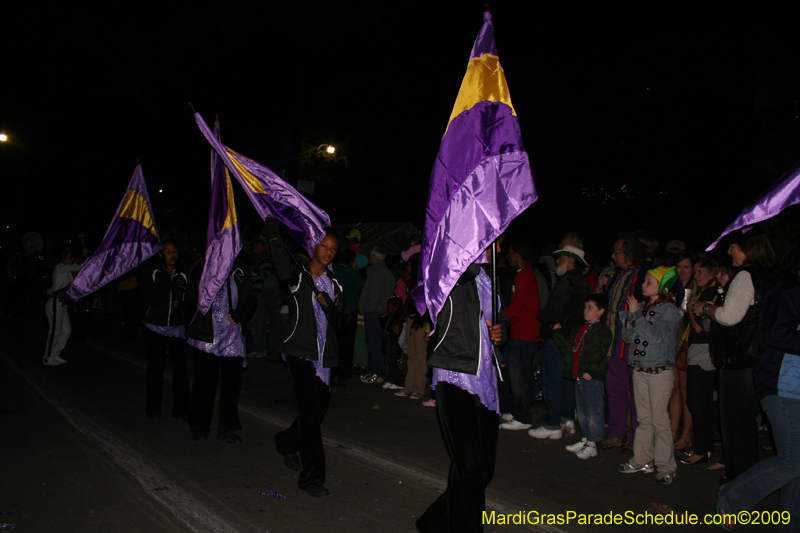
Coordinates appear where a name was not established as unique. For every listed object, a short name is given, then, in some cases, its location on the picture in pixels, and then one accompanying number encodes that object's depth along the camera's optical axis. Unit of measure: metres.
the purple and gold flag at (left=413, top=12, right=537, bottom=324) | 3.72
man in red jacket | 6.95
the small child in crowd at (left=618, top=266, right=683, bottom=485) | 5.28
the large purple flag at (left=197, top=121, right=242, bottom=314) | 6.11
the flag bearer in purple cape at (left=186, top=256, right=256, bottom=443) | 6.16
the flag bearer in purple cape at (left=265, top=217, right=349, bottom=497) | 4.75
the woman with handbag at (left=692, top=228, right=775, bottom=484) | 4.55
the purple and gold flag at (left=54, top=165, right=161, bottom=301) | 7.60
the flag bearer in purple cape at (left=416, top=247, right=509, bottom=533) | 3.53
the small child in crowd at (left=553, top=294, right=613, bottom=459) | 5.93
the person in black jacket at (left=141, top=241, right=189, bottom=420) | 6.93
